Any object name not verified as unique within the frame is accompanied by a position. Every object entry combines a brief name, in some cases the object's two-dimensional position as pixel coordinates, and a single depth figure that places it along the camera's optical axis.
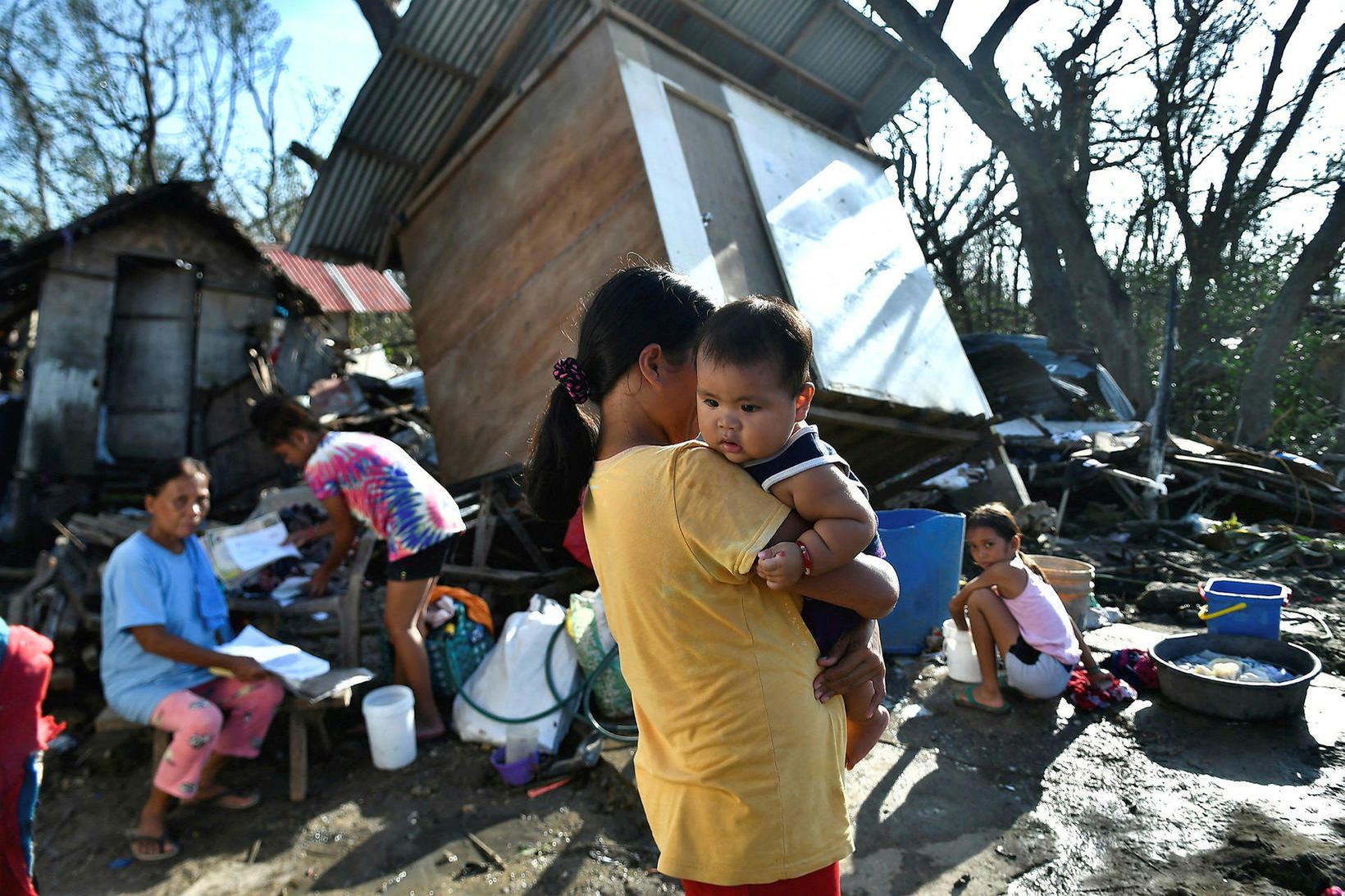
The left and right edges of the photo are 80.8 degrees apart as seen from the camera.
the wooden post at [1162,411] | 8.57
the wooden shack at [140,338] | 9.37
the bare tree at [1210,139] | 14.05
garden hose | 4.27
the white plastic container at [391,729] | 4.24
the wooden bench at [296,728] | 3.94
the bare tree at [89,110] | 19.44
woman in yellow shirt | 1.24
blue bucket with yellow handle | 4.32
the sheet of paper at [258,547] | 4.99
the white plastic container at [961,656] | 4.43
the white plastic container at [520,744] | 4.20
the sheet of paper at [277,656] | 3.99
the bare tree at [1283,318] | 11.77
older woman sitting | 3.69
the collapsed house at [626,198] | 5.50
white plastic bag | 4.44
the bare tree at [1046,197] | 12.12
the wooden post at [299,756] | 4.08
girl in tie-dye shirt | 4.45
